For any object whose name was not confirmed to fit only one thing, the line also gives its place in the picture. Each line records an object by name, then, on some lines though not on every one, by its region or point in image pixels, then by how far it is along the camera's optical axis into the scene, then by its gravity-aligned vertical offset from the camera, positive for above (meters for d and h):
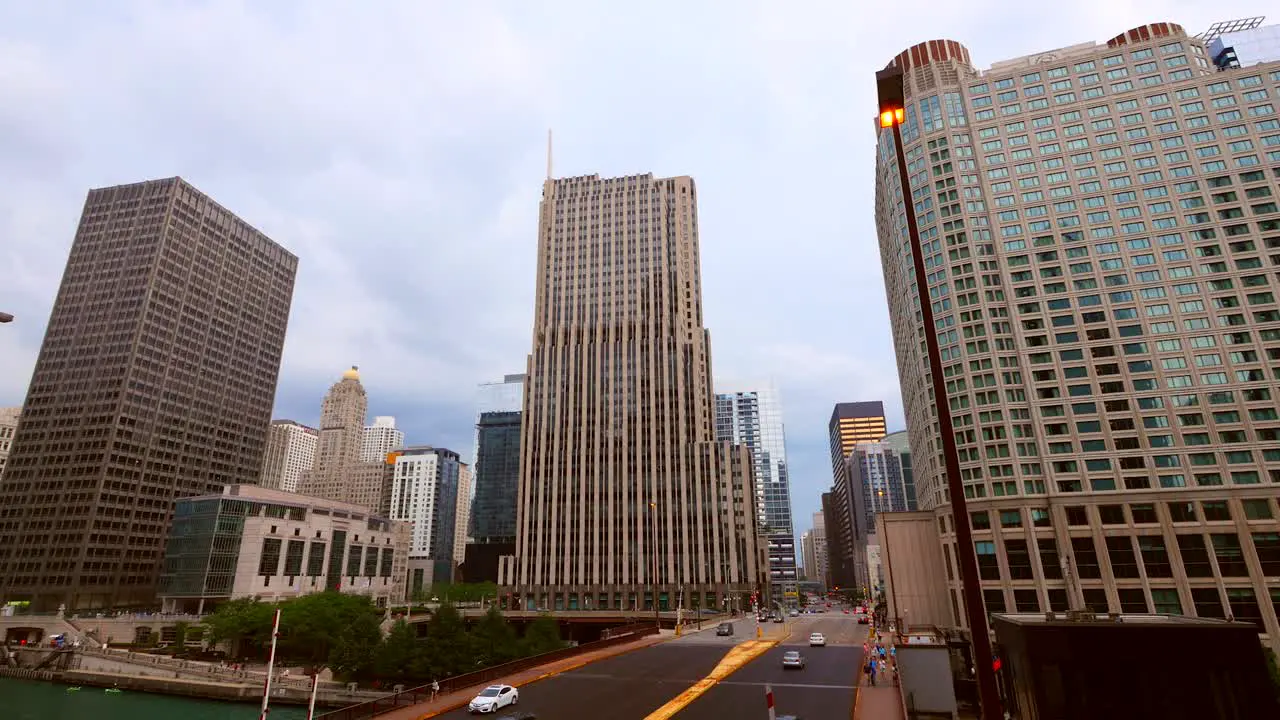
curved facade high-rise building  74.12 +29.82
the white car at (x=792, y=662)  42.66 -6.58
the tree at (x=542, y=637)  62.53 -7.22
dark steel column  9.55 +1.21
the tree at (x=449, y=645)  55.91 -6.76
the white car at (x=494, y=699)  28.98 -5.98
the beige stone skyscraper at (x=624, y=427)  147.25 +33.08
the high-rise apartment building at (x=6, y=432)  174.38 +39.03
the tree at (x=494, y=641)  57.34 -6.82
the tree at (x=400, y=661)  56.50 -8.07
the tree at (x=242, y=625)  83.31 -6.91
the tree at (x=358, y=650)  61.50 -7.75
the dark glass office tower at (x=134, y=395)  142.50 +43.84
